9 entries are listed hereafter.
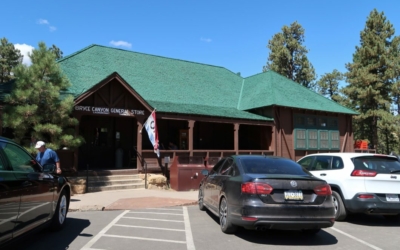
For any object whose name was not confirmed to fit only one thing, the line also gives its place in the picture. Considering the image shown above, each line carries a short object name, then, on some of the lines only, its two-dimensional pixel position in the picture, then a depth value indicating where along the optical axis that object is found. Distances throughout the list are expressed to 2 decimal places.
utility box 13.98
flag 14.66
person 8.62
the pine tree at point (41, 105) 11.02
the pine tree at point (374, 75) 32.09
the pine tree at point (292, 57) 42.81
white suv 7.10
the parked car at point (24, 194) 4.20
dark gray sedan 5.47
